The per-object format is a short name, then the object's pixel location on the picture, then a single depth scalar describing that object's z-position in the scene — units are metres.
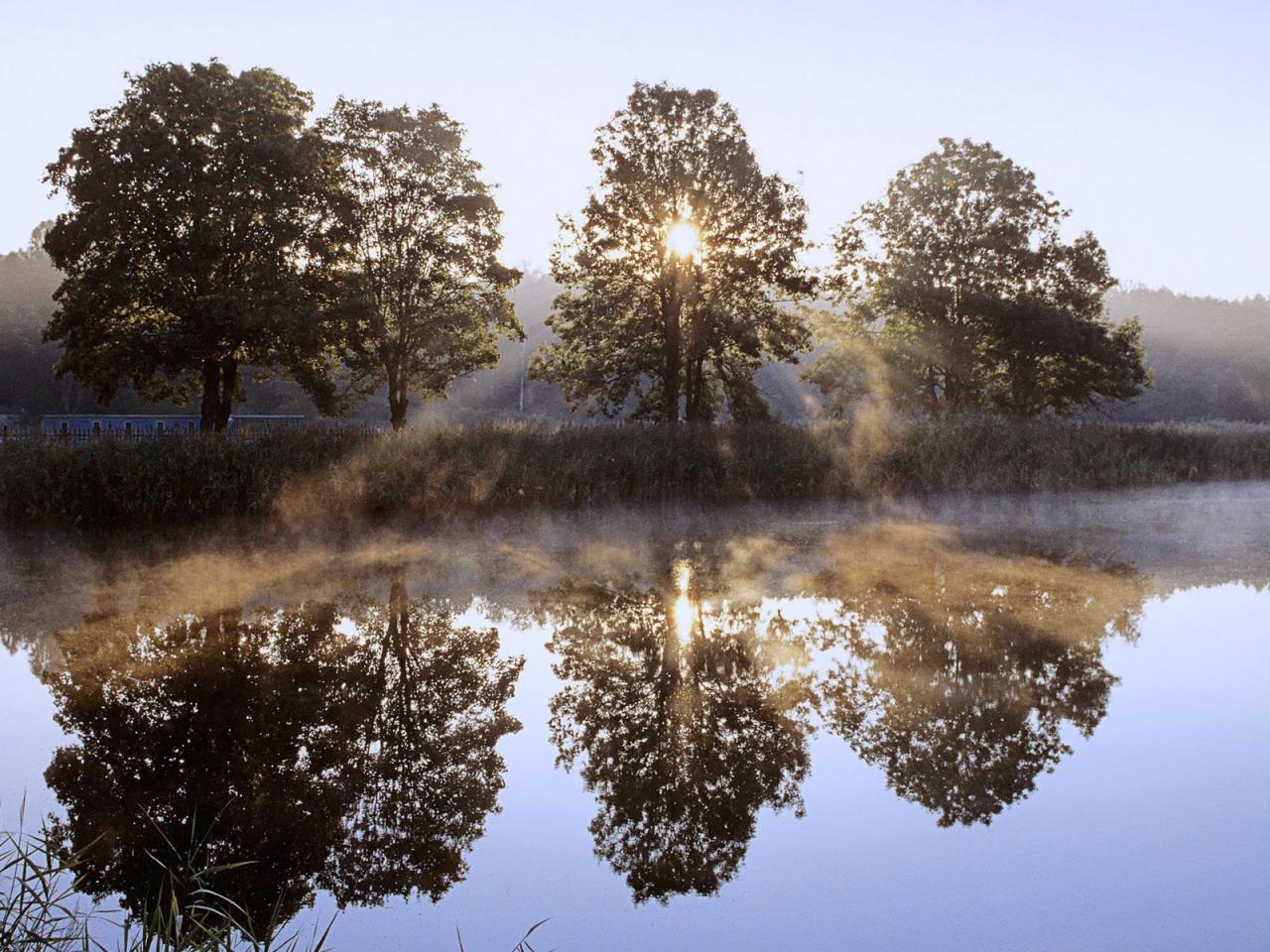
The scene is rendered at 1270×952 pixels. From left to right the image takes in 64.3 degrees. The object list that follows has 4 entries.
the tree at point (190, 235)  26.31
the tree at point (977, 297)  34.31
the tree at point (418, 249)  29.22
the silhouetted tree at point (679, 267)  27.39
